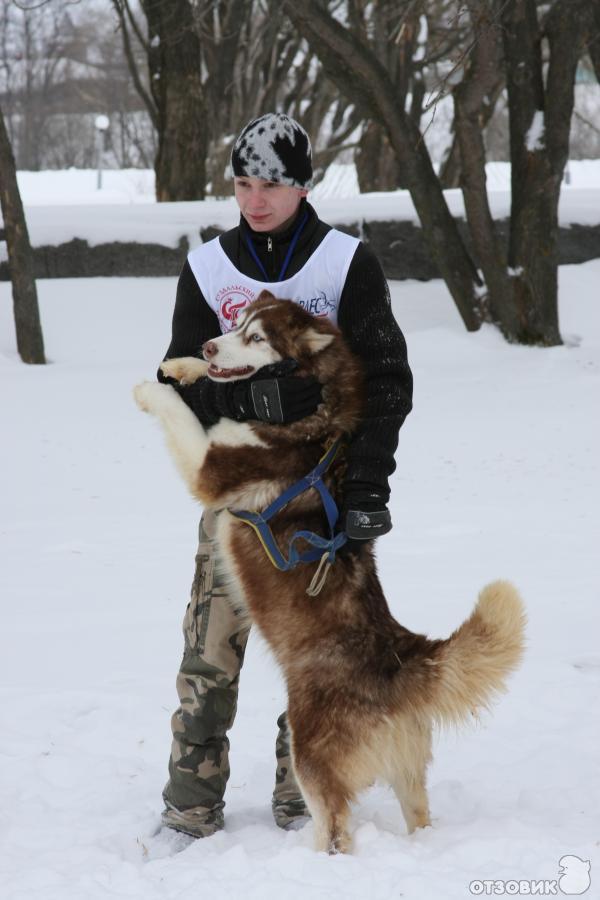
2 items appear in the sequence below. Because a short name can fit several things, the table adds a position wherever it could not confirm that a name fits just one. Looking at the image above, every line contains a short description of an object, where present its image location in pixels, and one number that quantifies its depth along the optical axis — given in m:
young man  6.18
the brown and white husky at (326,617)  5.83
